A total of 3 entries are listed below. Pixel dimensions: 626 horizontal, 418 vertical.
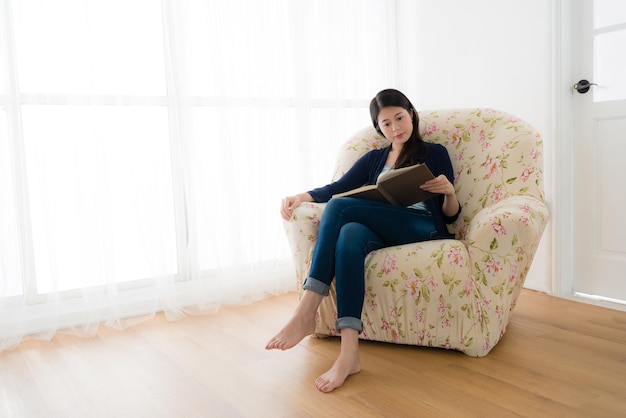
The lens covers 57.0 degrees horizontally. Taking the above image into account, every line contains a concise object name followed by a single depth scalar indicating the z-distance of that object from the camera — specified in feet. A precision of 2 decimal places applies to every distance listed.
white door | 8.98
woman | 6.58
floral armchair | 6.66
